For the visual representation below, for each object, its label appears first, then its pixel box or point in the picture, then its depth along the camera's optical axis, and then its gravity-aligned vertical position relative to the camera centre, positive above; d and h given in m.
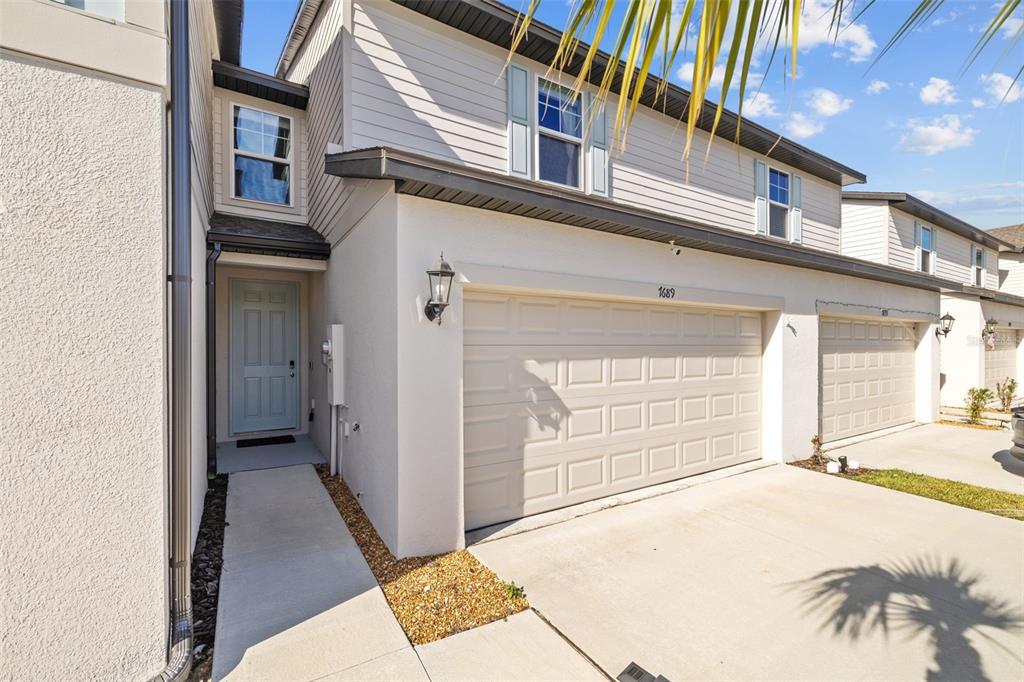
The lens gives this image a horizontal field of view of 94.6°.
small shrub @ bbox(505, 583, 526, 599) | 3.43 -1.87
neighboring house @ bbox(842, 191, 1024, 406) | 11.46 +1.95
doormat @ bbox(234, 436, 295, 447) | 7.40 -1.69
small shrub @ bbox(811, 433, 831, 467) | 7.09 -1.80
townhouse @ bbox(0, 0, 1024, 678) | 2.33 +0.39
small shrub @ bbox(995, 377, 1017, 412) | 11.48 -1.42
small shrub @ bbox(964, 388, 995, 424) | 10.09 -1.48
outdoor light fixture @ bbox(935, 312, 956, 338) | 9.88 +0.22
